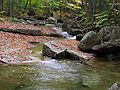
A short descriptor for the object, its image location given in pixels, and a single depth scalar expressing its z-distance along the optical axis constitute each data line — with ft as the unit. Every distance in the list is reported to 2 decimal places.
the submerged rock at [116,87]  14.17
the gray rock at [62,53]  27.63
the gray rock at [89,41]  31.05
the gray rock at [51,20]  72.67
